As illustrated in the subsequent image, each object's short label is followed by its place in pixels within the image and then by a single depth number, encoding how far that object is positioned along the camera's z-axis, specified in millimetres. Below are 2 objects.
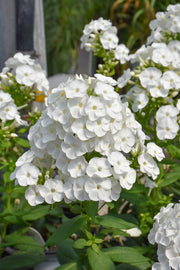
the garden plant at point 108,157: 616
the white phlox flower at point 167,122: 736
